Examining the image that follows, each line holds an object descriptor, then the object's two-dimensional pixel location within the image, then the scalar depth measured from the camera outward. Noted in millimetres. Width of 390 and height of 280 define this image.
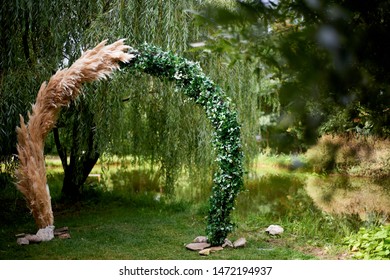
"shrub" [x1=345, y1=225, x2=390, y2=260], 3328
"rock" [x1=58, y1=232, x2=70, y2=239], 4043
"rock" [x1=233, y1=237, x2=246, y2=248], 3838
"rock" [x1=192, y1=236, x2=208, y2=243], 3920
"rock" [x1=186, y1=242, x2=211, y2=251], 3756
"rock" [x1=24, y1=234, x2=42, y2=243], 3910
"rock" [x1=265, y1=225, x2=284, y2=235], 4371
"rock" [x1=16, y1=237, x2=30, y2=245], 3877
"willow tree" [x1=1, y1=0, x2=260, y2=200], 3996
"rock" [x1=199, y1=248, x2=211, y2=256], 3614
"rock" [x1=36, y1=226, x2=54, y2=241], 3924
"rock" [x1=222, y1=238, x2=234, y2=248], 3824
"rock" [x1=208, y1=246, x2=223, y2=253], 3704
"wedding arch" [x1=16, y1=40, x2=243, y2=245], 3590
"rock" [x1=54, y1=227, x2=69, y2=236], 4117
